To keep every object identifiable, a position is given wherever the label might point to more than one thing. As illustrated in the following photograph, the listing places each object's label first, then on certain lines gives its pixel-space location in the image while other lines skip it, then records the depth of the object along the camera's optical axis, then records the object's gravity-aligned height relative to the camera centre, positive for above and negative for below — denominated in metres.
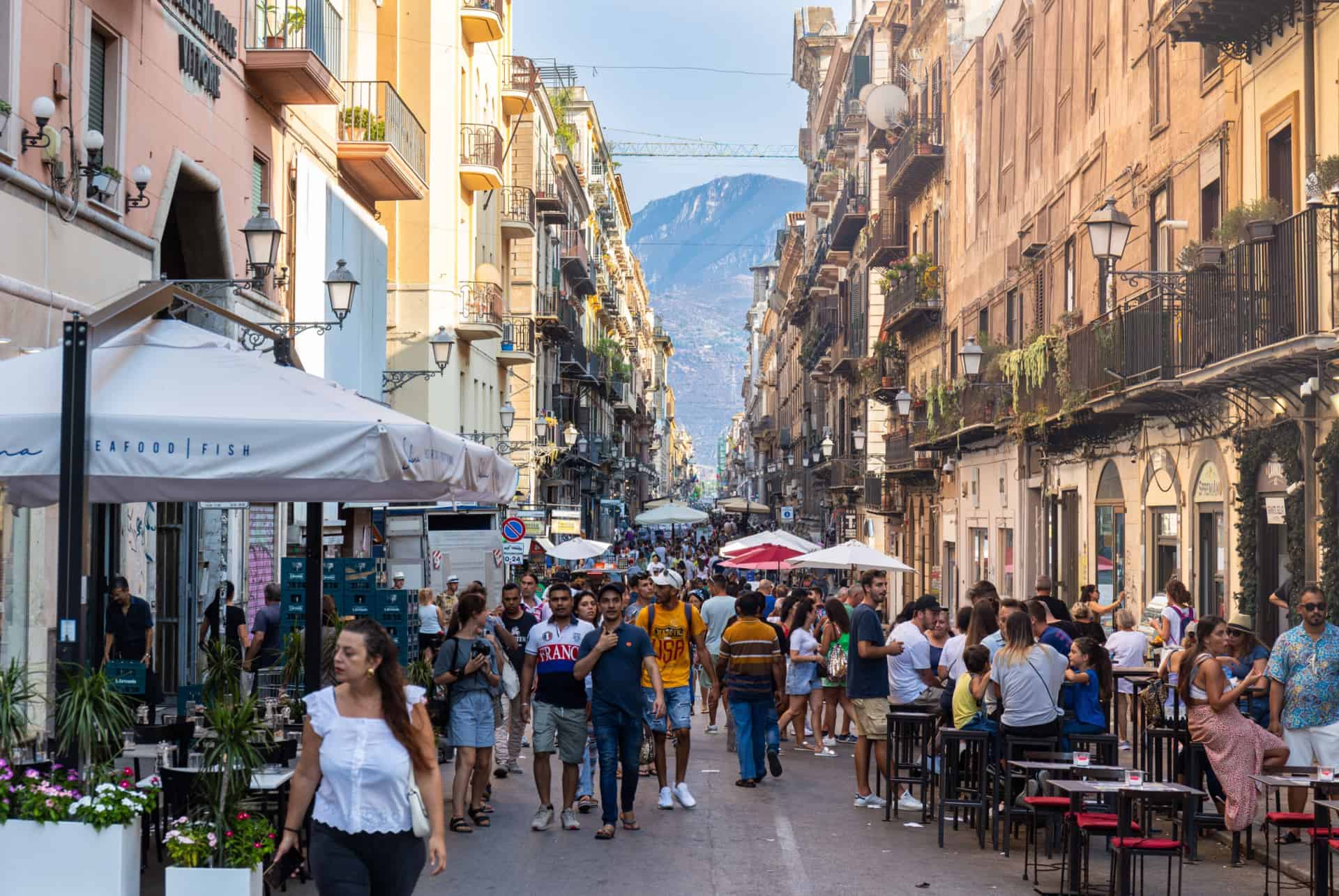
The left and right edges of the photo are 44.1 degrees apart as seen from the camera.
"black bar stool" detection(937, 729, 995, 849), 11.58 -1.82
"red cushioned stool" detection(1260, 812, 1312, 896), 9.54 -1.69
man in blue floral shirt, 11.73 -1.15
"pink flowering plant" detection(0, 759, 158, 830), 7.12 -1.20
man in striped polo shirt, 14.20 -1.27
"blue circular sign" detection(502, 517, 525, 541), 31.62 -0.05
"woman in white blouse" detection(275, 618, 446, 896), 6.08 -0.93
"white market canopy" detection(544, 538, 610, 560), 34.59 -0.49
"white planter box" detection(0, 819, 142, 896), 7.09 -1.44
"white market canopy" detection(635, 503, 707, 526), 41.57 +0.28
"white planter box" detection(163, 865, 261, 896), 7.16 -1.55
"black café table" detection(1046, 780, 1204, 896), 9.11 -1.47
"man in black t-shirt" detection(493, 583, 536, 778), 15.20 -1.00
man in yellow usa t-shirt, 13.27 -0.95
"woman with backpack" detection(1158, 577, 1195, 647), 17.61 -0.92
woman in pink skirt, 10.98 -1.42
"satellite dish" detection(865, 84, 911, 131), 41.94 +10.69
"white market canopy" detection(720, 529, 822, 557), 29.41 -0.26
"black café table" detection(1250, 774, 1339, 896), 9.09 -1.72
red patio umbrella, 28.66 -0.53
